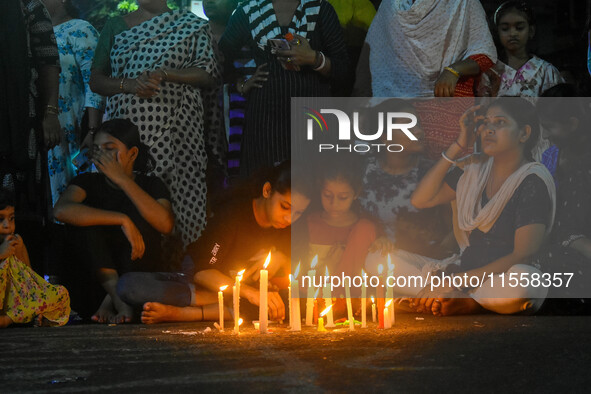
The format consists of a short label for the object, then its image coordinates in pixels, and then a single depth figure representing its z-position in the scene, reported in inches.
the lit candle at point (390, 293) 142.8
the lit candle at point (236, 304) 138.3
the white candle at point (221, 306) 142.4
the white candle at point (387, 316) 146.3
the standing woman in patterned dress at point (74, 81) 197.5
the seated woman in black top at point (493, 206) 178.7
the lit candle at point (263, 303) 136.4
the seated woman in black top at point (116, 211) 174.4
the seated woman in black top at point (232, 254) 168.6
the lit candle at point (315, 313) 160.1
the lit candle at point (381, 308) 146.3
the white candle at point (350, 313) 142.3
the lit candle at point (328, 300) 140.9
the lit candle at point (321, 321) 140.9
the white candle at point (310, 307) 148.1
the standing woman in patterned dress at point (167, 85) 188.4
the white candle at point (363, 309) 144.3
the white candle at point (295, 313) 142.9
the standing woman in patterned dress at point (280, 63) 187.8
